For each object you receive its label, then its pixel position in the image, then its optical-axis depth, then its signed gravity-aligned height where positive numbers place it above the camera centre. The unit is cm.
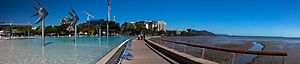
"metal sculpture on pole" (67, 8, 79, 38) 2878 +354
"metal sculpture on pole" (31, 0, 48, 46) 2106 +345
